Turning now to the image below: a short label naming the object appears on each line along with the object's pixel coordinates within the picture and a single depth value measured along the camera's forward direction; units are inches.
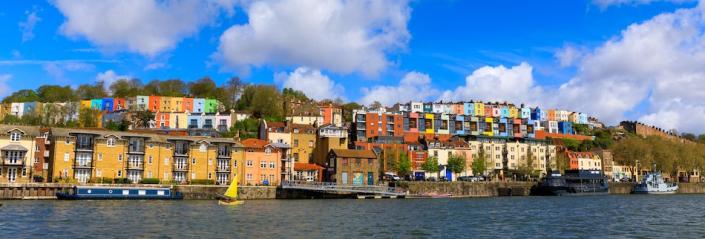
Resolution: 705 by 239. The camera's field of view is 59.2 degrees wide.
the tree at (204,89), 6653.5
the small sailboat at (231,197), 2696.1
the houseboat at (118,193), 2797.7
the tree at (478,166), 4817.9
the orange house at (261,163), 3592.5
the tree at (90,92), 6481.3
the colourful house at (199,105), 6147.1
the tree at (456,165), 4692.4
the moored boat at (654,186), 5034.5
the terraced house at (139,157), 3080.7
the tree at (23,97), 6156.5
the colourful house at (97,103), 6063.0
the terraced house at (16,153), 2972.4
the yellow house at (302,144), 4269.2
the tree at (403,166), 4422.2
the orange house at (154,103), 5994.1
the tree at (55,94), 6151.6
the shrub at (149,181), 3166.8
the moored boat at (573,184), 4488.2
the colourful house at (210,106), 6131.9
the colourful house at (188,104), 6136.8
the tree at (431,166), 4527.6
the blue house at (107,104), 5999.0
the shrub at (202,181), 3316.9
